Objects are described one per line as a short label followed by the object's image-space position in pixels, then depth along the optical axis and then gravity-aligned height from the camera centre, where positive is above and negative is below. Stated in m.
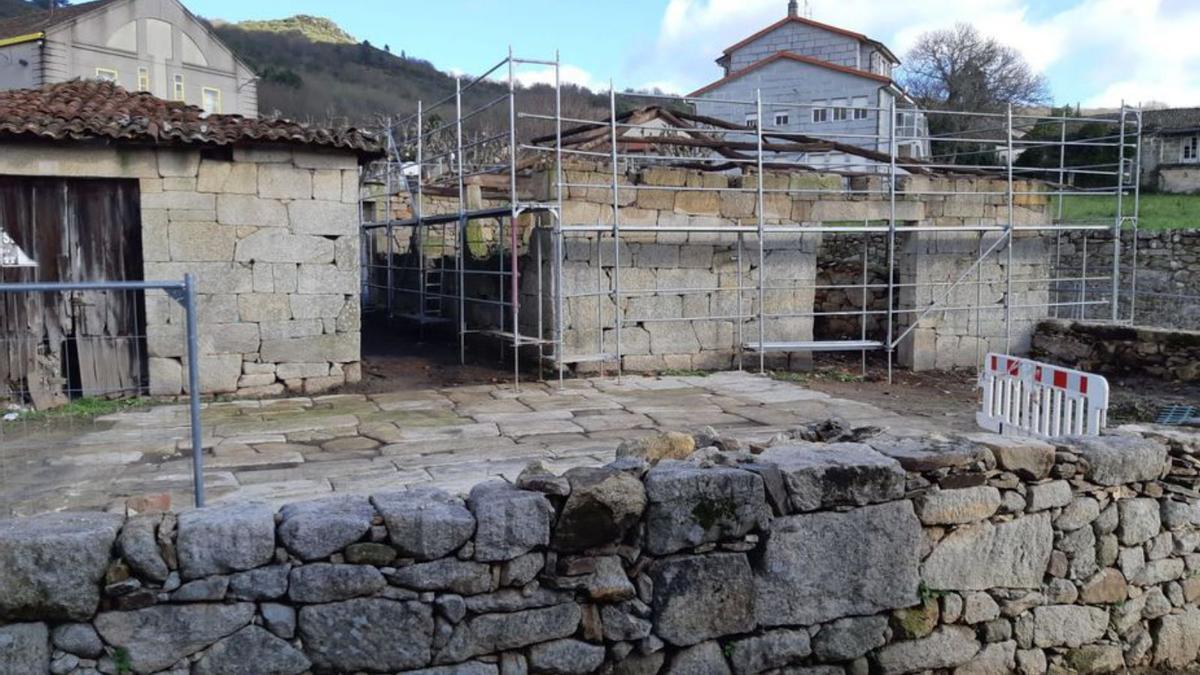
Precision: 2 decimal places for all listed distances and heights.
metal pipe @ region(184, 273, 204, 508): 4.16 -0.52
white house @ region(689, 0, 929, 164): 30.02 +6.44
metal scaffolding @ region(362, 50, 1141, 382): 11.20 +0.42
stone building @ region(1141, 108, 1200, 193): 32.75 +4.22
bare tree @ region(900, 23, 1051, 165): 37.97 +7.69
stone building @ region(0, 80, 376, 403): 9.49 +0.42
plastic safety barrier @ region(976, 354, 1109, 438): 6.52 -1.05
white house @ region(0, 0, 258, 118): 28.36 +6.94
